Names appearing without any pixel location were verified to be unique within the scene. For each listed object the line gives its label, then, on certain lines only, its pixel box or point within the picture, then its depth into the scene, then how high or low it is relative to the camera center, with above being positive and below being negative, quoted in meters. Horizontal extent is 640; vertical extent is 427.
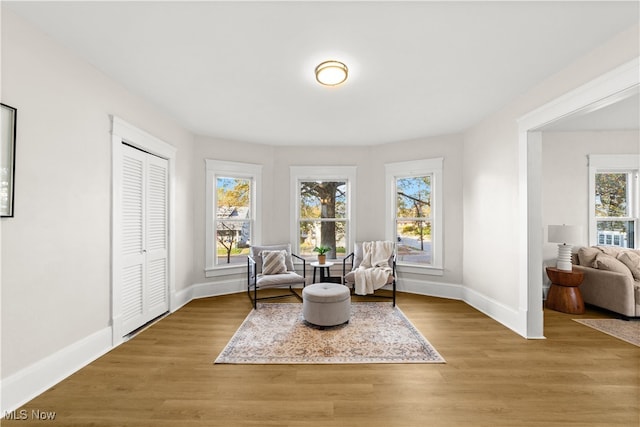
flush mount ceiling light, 2.47 +1.24
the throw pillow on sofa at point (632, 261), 3.72 -0.60
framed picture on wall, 1.85 +0.36
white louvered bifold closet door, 3.07 -0.28
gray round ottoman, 3.27 -1.06
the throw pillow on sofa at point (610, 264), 3.67 -0.65
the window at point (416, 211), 4.72 +0.05
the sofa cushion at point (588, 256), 4.05 -0.58
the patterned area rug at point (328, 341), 2.59 -1.29
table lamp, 3.69 -0.31
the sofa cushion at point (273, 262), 4.36 -0.74
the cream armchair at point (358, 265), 4.18 -0.85
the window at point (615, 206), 4.51 +0.14
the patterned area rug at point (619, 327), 3.01 -1.27
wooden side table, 3.74 -1.02
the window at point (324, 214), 5.27 +0.00
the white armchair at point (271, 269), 4.05 -0.85
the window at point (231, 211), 4.70 +0.04
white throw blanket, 4.17 -0.82
